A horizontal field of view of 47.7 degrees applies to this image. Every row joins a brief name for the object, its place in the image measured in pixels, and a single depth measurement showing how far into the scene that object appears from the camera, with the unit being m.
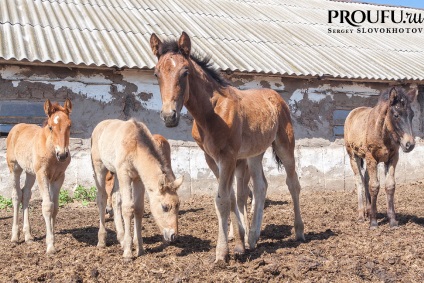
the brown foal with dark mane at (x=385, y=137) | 6.32
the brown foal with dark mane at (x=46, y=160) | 5.62
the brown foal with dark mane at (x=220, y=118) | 4.53
